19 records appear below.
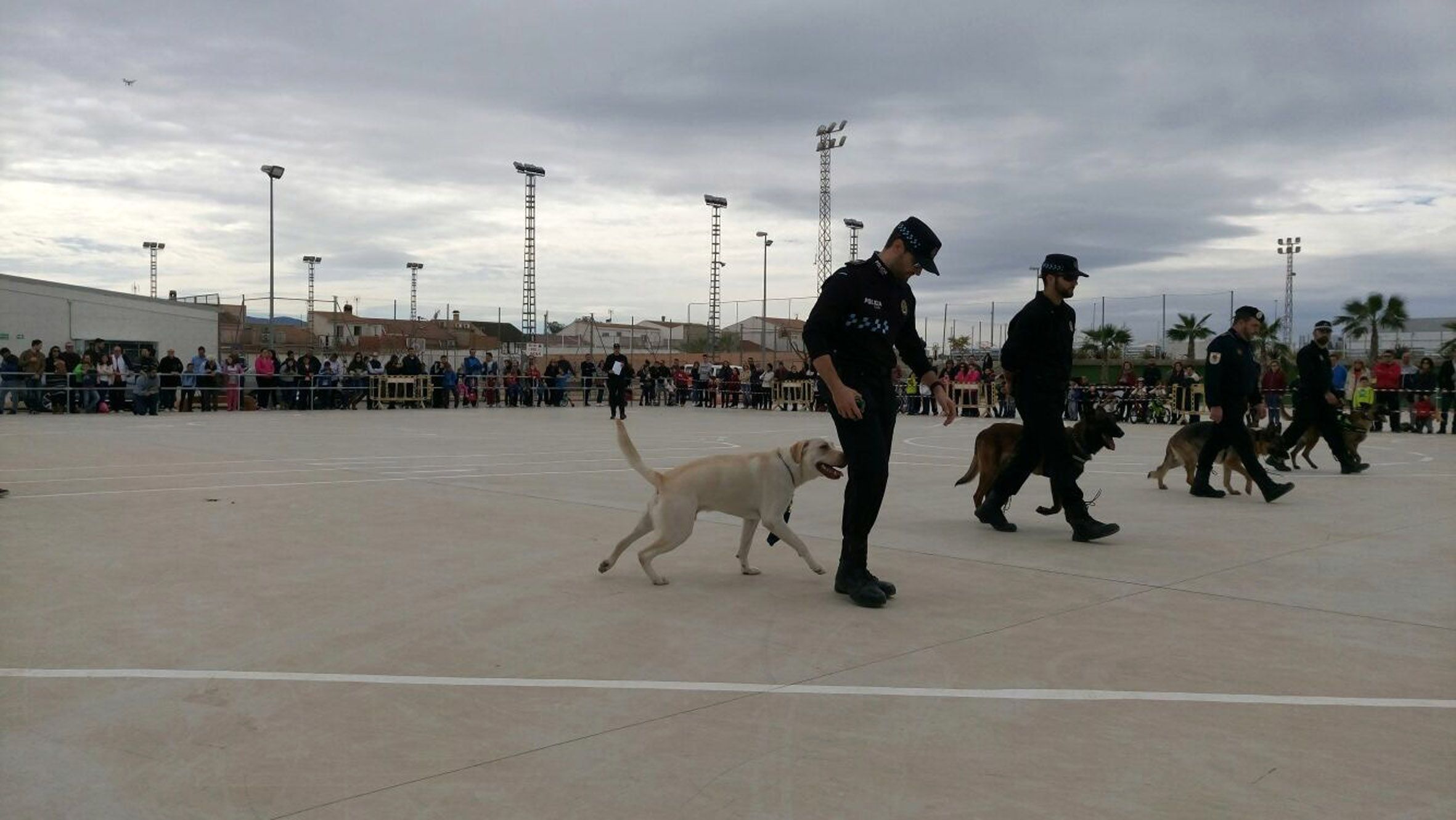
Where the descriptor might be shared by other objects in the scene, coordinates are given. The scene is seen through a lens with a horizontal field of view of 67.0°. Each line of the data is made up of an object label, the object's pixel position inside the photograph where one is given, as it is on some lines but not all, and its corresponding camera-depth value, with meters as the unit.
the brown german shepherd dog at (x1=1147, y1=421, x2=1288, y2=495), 10.38
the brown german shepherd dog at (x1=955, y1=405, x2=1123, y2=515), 8.01
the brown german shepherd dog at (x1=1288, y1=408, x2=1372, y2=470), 12.91
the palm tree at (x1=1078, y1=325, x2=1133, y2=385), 44.81
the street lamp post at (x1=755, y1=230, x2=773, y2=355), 47.94
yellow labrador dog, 5.58
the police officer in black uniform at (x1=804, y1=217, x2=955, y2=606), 5.42
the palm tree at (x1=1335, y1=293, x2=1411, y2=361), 51.94
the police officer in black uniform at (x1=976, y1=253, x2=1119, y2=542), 7.53
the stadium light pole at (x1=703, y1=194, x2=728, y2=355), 53.47
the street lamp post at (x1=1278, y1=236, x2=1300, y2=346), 47.78
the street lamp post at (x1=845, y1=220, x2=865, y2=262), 60.19
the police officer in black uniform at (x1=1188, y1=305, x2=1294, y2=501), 9.50
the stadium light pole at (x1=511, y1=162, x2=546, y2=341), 46.41
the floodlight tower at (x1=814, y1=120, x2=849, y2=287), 50.62
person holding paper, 24.33
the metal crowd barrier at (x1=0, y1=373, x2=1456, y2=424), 24.31
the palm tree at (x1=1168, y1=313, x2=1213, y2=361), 42.59
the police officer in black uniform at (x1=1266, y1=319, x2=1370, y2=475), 12.00
